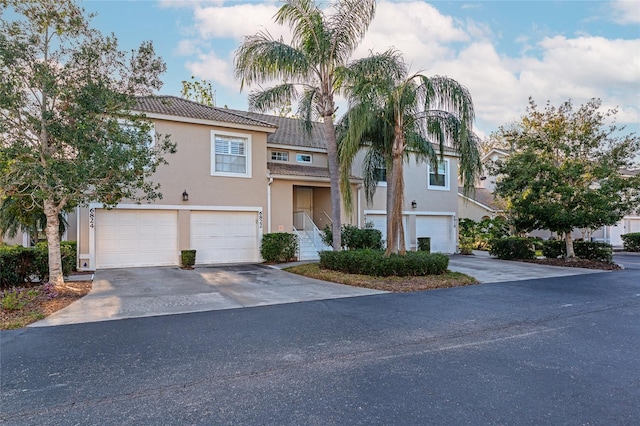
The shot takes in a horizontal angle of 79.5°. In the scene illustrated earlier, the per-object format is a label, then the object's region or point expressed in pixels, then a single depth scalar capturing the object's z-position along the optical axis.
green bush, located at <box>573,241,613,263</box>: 16.38
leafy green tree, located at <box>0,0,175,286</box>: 8.12
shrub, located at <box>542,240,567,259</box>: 17.62
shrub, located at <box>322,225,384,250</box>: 16.72
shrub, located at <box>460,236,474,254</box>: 20.90
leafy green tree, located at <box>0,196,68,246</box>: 10.74
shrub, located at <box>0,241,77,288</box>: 9.75
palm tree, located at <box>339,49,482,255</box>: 11.71
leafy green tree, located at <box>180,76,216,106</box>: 31.44
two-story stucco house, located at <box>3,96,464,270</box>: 13.70
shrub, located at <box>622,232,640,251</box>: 25.27
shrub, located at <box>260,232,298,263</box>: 15.43
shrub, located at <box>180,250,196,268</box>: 13.95
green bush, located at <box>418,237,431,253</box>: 19.34
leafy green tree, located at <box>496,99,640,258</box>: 14.98
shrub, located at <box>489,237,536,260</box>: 17.67
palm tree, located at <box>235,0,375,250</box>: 12.34
